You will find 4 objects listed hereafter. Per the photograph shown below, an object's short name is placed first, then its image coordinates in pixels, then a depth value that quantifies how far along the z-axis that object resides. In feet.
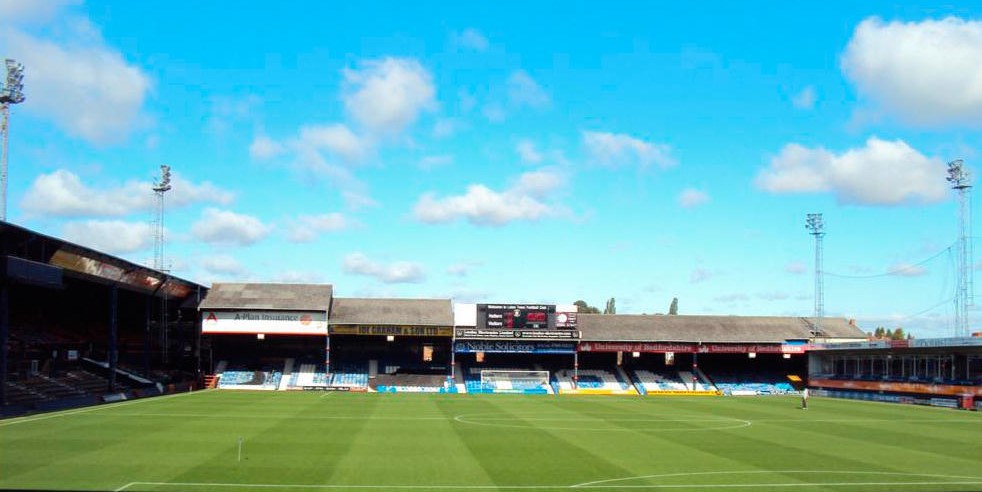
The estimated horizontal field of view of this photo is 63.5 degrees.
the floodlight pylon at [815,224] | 221.25
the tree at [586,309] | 505.66
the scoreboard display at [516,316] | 214.28
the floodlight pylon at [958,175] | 179.63
